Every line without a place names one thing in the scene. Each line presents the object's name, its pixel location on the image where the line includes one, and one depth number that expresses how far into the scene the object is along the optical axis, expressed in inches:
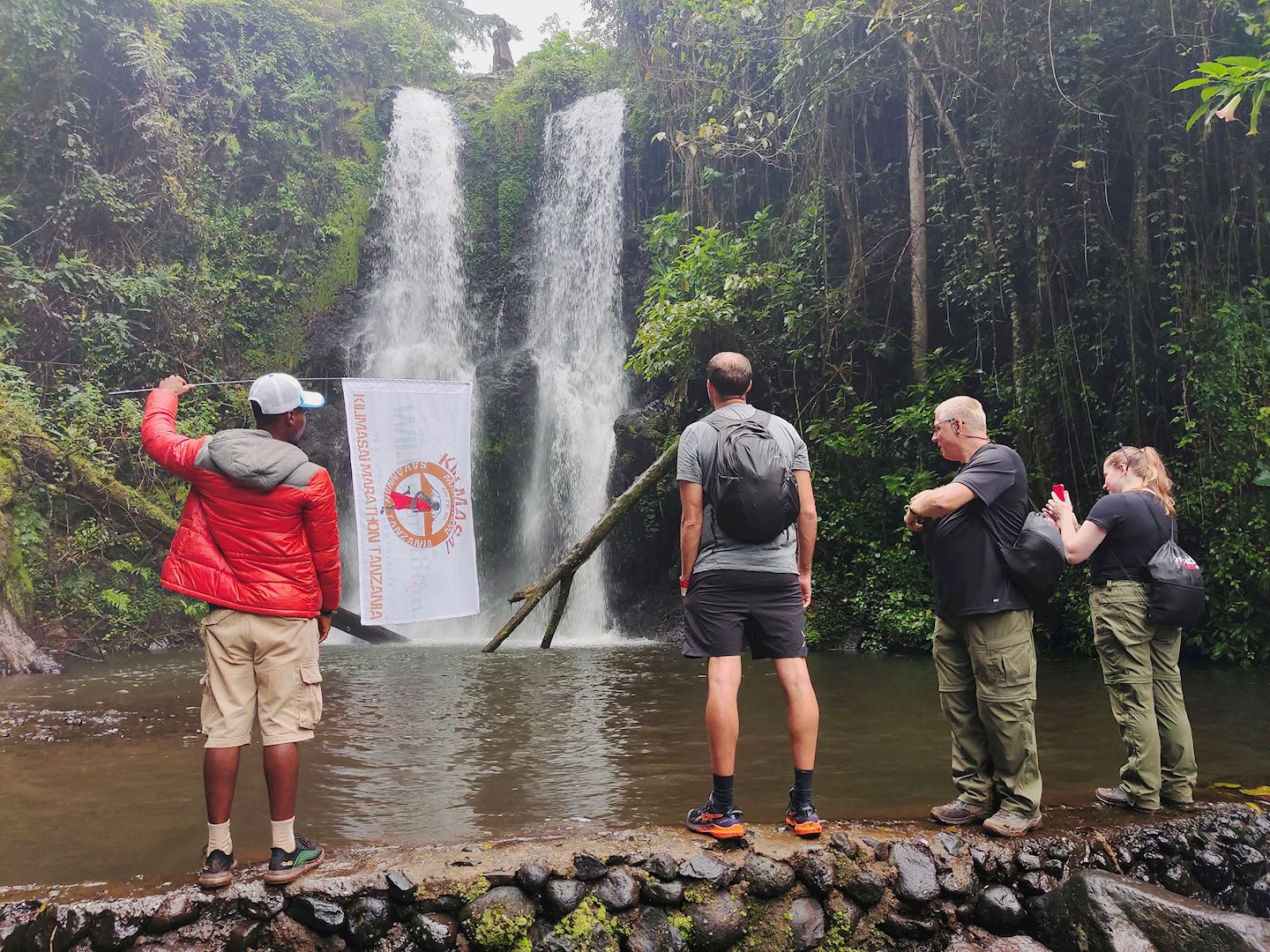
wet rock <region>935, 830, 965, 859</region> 123.0
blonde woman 140.5
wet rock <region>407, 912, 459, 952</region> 109.6
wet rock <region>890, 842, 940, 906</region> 118.4
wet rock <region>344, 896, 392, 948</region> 109.4
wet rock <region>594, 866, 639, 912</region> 113.8
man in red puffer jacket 115.7
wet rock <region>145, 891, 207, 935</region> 106.9
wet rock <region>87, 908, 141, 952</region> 105.6
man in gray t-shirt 123.7
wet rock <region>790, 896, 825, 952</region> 113.9
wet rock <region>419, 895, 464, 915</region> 111.9
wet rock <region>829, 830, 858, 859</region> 120.3
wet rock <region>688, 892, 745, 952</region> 112.1
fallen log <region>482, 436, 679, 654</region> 296.7
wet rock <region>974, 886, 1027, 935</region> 118.6
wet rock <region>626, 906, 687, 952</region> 111.3
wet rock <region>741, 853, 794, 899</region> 116.1
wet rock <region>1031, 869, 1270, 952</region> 102.0
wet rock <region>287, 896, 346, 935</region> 108.9
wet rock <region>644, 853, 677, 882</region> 116.1
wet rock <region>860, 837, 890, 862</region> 121.3
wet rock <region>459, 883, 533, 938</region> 111.0
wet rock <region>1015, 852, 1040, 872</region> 122.6
